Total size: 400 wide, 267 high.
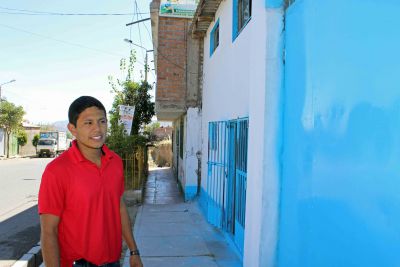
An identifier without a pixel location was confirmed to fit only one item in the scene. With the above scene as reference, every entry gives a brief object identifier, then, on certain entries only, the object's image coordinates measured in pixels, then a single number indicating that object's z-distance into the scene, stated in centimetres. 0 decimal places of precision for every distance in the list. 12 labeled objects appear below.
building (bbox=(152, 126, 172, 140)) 4399
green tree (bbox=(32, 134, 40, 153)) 4041
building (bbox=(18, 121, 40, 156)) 4009
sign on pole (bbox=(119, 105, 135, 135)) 1157
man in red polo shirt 216
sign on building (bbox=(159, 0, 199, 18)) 1064
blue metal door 548
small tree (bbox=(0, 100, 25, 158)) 3269
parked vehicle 3500
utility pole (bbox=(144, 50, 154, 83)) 1718
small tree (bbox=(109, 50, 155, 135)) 1597
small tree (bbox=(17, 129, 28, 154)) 3775
